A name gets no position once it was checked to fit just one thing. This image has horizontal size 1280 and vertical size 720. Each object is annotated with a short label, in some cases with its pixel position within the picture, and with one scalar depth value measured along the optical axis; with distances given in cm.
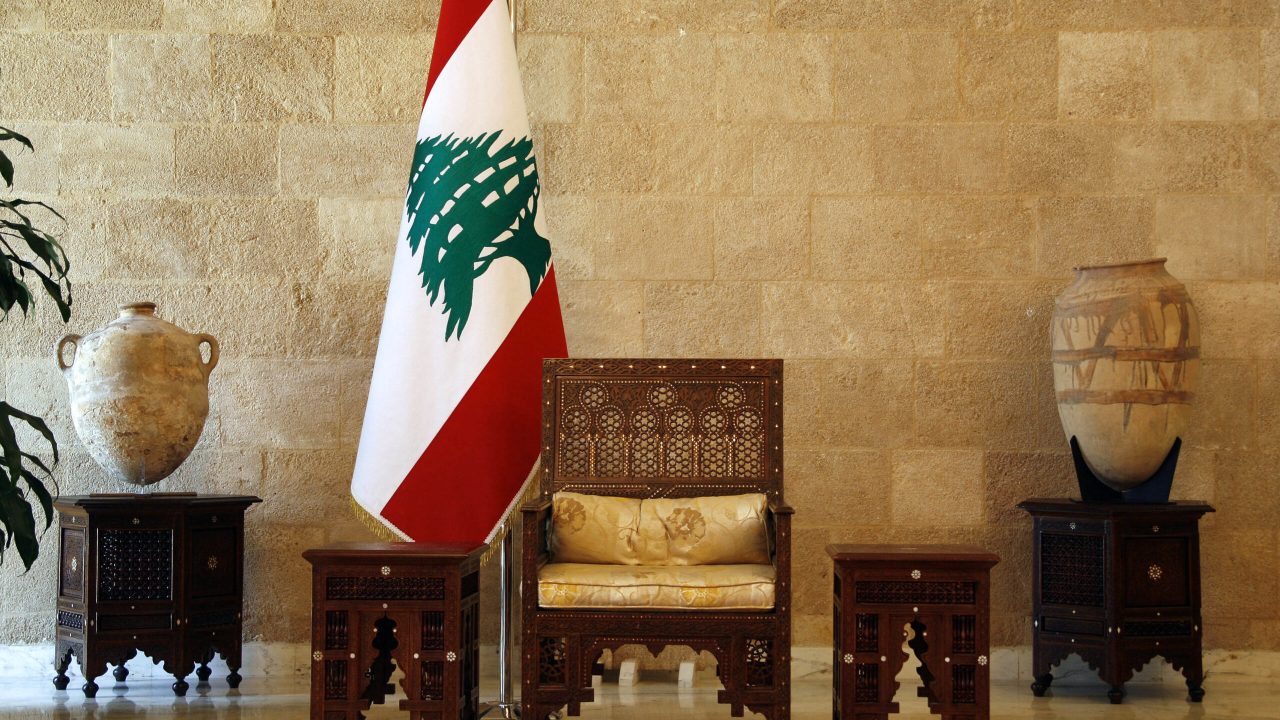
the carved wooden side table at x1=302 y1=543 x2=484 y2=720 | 321
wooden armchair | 369
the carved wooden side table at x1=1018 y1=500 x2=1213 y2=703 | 400
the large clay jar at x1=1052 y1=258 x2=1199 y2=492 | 400
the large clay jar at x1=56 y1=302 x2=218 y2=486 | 406
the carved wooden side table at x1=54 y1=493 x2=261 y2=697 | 402
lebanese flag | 380
